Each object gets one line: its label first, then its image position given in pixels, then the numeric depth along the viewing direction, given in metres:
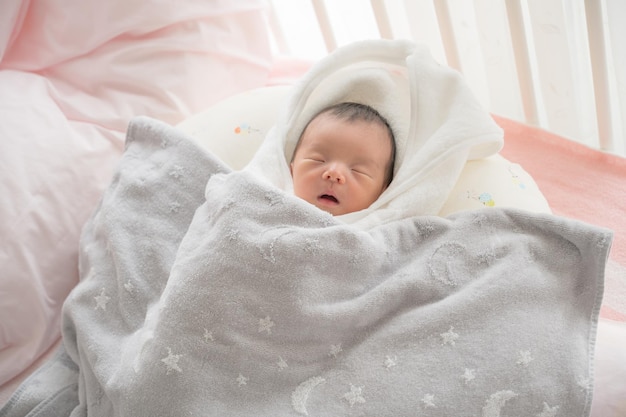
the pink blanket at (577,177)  1.44
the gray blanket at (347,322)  1.02
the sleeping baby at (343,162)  1.23
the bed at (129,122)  1.30
